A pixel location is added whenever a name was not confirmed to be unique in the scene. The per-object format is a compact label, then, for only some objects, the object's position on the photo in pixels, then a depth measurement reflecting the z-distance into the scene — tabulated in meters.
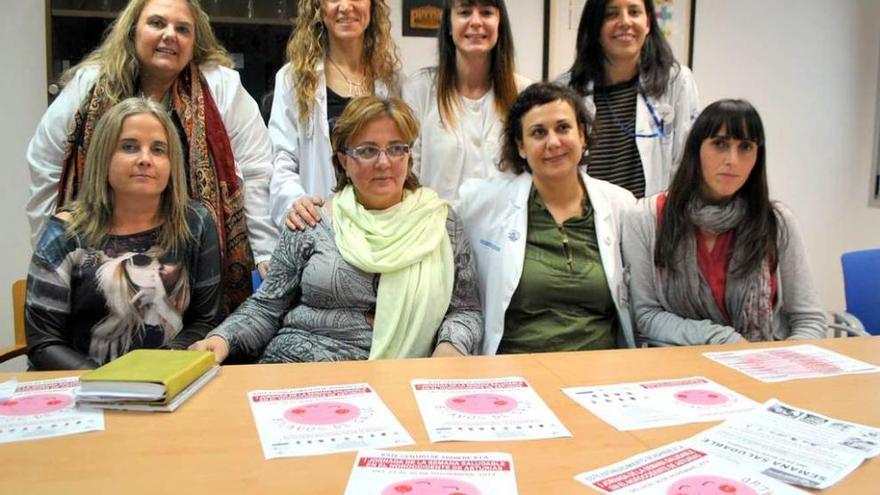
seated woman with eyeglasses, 1.92
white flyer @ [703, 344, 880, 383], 1.63
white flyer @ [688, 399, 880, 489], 1.12
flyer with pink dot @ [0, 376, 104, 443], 1.26
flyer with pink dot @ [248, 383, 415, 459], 1.21
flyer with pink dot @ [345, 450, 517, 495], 1.05
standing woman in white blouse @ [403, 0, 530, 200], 2.49
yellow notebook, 1.35
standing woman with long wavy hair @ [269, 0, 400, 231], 2.46
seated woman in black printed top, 1.87
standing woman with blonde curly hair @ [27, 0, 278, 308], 2.28
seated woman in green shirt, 2.06
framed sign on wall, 3.57
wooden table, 1.09
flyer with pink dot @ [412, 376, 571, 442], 1.26
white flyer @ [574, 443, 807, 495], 1.06
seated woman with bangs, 2.06
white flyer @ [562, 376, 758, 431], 1.34
